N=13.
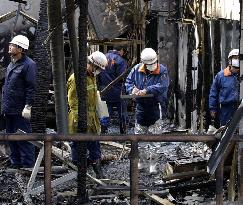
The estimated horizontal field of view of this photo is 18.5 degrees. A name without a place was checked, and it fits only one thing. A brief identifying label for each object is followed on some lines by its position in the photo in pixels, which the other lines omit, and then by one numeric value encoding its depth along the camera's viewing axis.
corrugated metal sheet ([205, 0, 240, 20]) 13.57
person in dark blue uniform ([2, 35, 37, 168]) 11.85
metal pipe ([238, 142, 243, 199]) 6.48
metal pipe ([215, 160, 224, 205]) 6.12
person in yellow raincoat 11.47
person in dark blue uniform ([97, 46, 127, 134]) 16.94
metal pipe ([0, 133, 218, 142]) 6.06
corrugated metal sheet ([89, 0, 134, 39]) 20.09
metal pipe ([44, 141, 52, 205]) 6.20
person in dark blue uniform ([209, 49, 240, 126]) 12.25
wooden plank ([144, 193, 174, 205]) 9.21
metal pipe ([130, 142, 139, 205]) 6.21
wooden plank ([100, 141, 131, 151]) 14.35
